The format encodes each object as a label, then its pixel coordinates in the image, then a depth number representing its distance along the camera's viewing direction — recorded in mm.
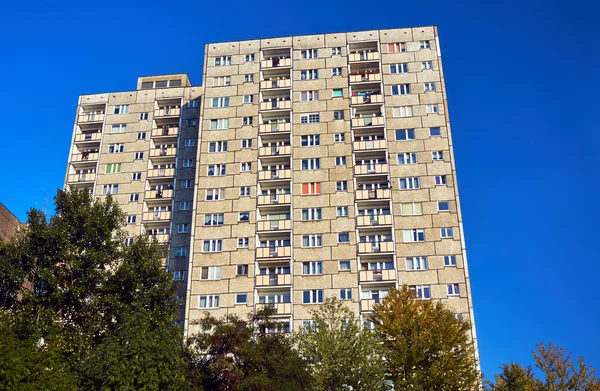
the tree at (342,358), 47781
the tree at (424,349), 48562
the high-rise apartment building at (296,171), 69250
